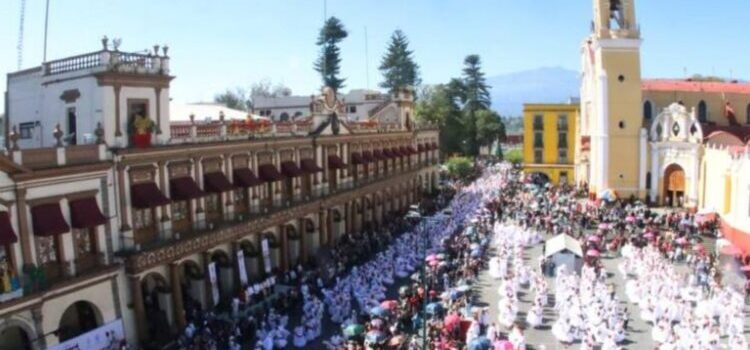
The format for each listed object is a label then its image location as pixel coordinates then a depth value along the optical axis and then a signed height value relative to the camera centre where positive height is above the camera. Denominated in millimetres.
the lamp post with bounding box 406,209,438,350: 17723 -5093
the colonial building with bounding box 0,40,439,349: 18969 -2211
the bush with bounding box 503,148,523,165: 98312 -2623
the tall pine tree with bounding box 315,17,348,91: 81312 +11092
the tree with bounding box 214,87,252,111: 85719 +6242
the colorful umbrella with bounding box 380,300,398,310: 23578 -5923
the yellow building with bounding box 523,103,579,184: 72312 -8
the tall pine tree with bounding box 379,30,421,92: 97500 +11235
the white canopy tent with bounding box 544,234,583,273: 31500 -5523
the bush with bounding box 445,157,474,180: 77125 -3323
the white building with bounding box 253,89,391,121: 62469 +3648
